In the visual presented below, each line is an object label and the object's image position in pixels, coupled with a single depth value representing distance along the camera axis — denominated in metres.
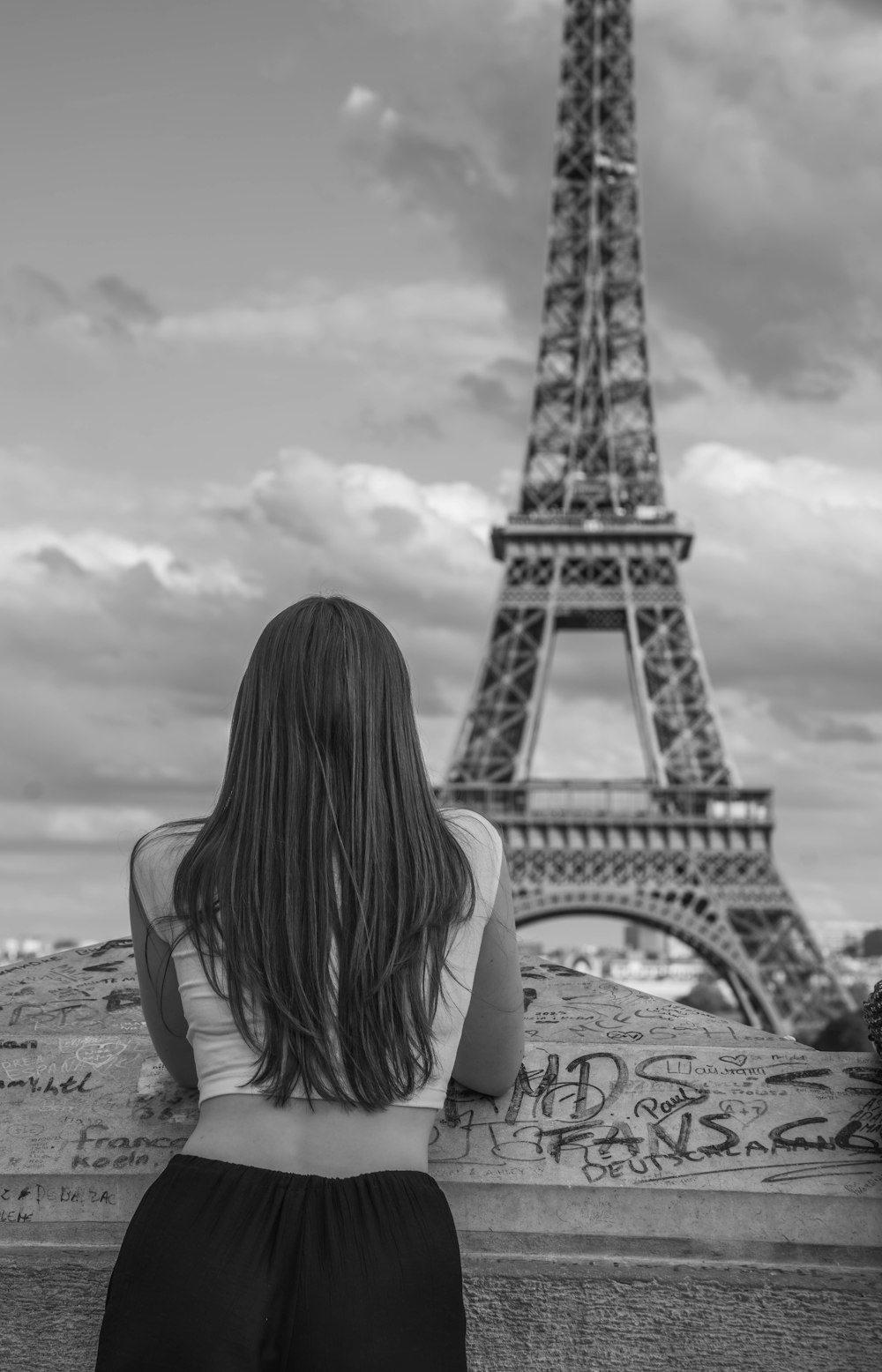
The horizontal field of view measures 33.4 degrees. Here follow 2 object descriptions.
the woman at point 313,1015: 2.43
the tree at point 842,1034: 37.19
